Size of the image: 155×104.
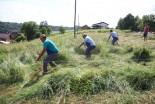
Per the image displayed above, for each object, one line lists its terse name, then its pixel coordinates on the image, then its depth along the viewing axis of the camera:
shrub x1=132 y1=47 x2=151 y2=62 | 5.10
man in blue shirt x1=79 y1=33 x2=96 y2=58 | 5.71
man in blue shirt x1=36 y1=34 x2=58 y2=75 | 3.96
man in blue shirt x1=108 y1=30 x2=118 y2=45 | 7.46
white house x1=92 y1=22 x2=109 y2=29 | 50.48
